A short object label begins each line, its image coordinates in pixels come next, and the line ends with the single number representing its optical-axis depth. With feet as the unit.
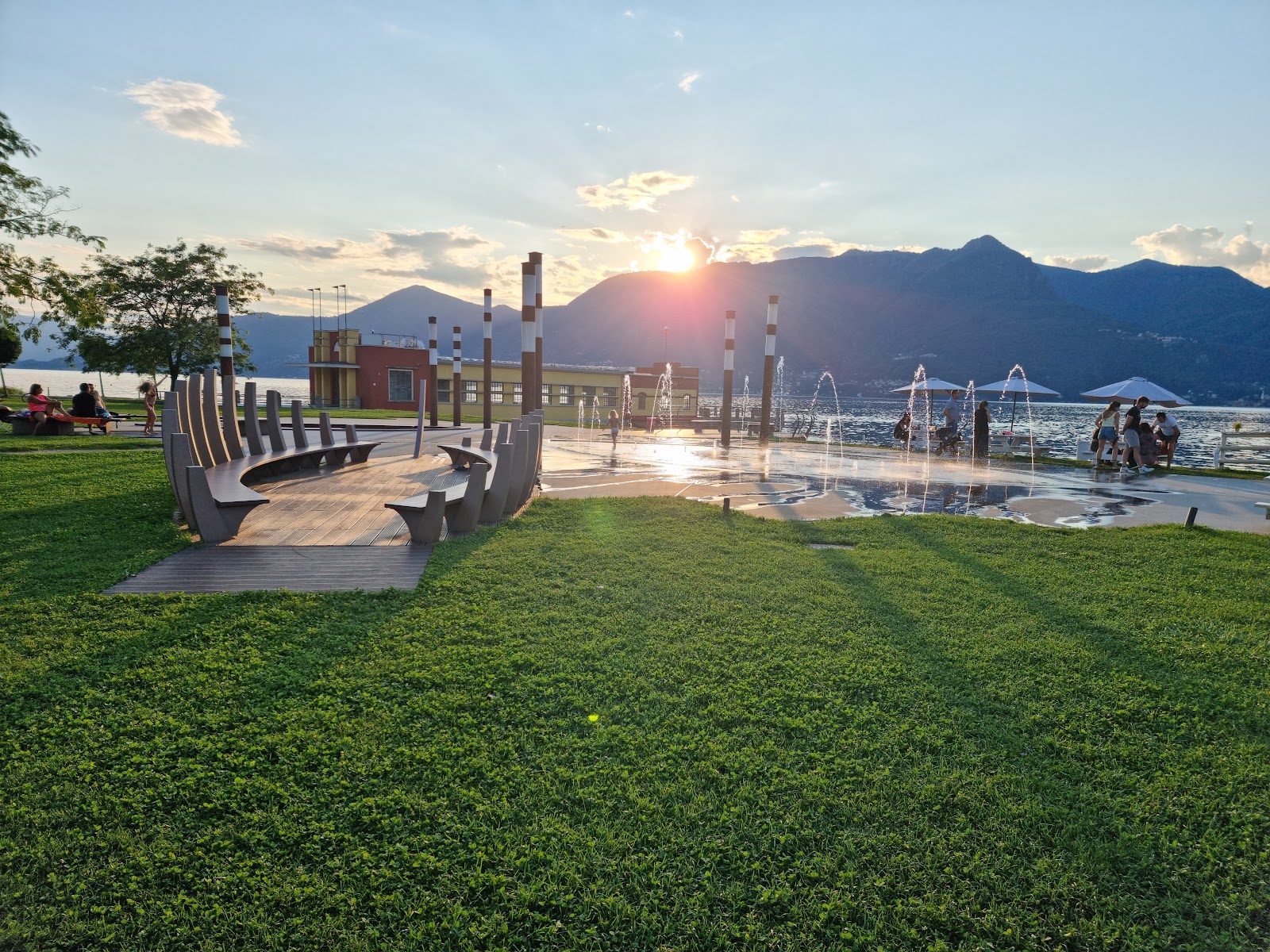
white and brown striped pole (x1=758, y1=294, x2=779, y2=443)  71.46
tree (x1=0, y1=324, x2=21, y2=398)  115.75
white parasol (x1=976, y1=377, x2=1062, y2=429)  66.32
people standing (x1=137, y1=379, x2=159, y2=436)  63.01
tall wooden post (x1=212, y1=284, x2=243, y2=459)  30.40
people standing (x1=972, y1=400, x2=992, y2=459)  63.10
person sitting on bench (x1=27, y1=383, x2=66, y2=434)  54.65
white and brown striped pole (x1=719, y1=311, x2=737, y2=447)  72.43
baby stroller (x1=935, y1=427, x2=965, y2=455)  69.87
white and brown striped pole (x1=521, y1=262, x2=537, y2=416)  39.73
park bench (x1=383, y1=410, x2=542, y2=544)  21.97
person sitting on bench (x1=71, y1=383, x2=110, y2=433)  58.34
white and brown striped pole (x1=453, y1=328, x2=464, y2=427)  88.07
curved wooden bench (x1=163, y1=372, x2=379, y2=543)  21.25
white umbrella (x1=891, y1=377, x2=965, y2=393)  77.24
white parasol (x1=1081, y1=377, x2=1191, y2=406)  64.23
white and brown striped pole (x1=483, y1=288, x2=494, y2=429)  80.09
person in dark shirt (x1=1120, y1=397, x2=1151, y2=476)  54.60
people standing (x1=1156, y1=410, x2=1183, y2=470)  58.44
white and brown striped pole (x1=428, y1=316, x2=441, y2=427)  85.51
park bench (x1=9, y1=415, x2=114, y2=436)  54.80
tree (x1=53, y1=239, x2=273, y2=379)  115.14
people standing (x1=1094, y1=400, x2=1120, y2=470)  58.90
